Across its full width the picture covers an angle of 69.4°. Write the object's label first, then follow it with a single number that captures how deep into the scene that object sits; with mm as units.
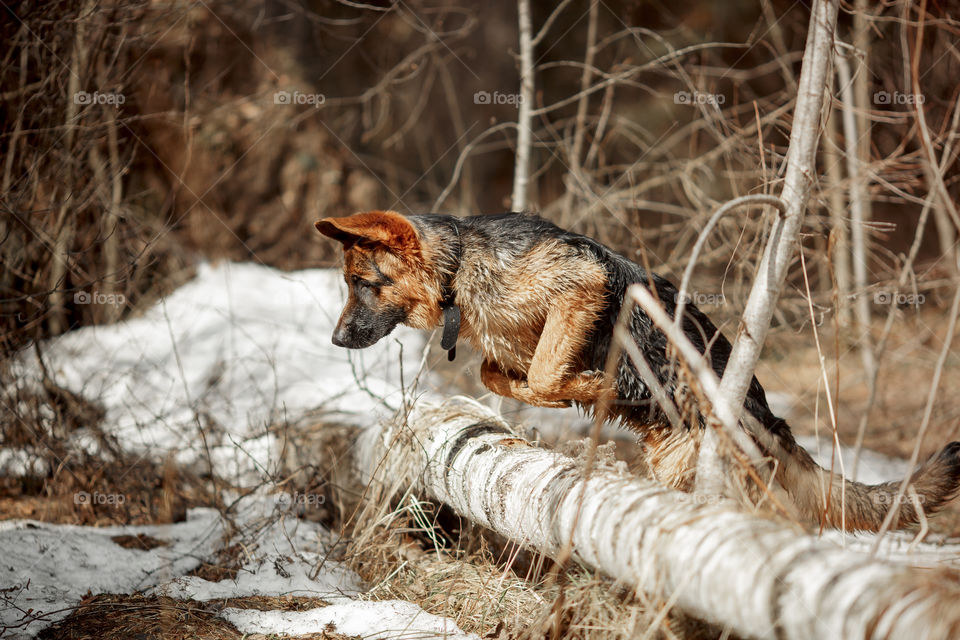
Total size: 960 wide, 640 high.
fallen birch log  1845
